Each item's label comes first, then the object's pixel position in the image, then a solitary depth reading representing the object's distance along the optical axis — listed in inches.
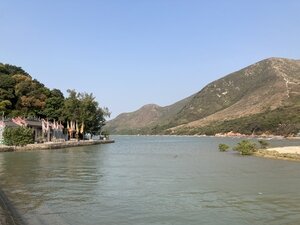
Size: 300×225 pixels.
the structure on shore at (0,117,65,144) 1770.3
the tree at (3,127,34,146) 1600.1
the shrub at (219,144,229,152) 1570.9
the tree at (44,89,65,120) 2470.0
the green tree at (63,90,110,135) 2491.8
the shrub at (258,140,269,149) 1548.3
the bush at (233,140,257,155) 1288.8
